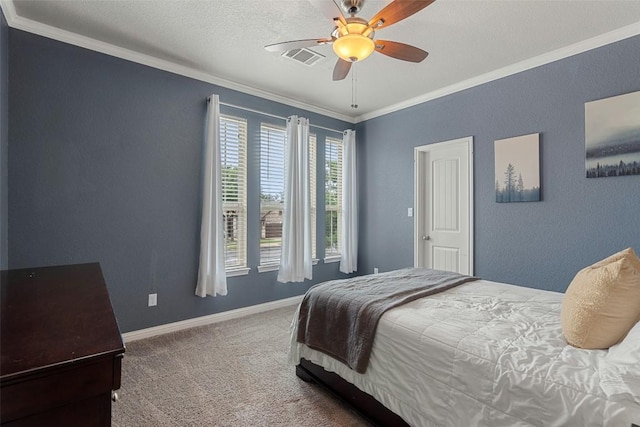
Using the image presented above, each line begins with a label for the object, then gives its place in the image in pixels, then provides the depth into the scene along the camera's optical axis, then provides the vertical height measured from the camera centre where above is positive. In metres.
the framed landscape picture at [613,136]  2.56 +0.69
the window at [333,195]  4.68 +0.34
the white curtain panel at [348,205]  4.73 +0.20
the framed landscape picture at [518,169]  3.12 +0.50
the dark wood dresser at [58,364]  0.68 -0.34
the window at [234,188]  3.65 +0.36
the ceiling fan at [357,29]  1.71 +1.12
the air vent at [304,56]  2.95 +1.56
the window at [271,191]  3.96 +0.35
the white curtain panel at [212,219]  3.34 -0.01
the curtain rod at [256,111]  3.62 +1.31
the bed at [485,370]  1.08 -0.62
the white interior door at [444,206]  3.72 +0.15
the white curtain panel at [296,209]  4.02 +0.12
